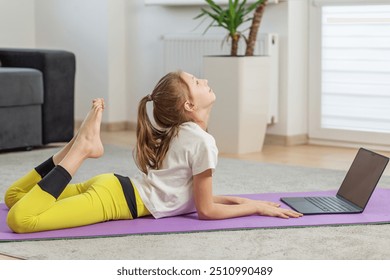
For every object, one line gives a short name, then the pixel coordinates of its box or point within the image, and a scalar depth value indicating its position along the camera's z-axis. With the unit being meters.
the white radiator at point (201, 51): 6.11
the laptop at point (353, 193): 3.59
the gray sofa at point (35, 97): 5.64
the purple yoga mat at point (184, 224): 3.24
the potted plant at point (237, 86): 5.75
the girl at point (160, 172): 3.33
